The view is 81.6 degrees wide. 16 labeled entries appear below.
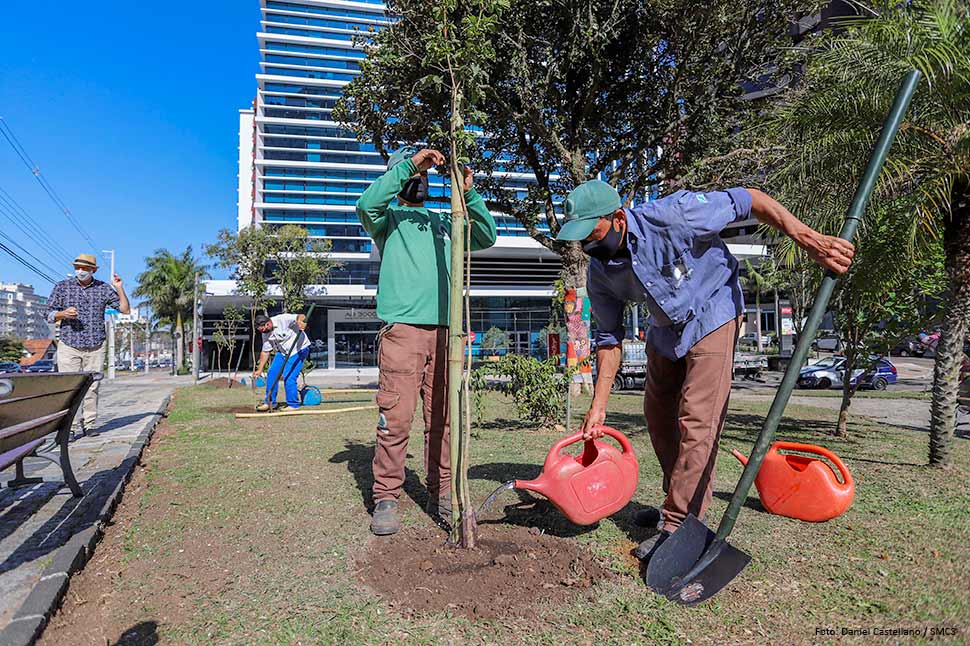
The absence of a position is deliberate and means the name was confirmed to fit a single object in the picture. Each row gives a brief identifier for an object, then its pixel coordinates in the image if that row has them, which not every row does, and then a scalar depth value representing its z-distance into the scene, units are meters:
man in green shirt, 3.18
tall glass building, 34.28
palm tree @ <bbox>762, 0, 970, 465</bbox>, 4.59
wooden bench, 3.00
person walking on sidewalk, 6.56
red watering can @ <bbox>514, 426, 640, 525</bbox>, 2.74
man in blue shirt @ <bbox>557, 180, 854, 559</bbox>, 2.62
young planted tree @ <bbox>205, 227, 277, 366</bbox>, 24.52
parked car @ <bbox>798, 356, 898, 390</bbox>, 18.91
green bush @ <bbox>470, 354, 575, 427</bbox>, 7.19
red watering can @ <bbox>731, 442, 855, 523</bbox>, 3.13
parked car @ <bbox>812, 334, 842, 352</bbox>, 36.03
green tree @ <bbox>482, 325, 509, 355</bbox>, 33.28
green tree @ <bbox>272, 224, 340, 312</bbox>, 25.88
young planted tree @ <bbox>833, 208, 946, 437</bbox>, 5.57
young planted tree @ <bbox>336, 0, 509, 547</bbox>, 2.87
